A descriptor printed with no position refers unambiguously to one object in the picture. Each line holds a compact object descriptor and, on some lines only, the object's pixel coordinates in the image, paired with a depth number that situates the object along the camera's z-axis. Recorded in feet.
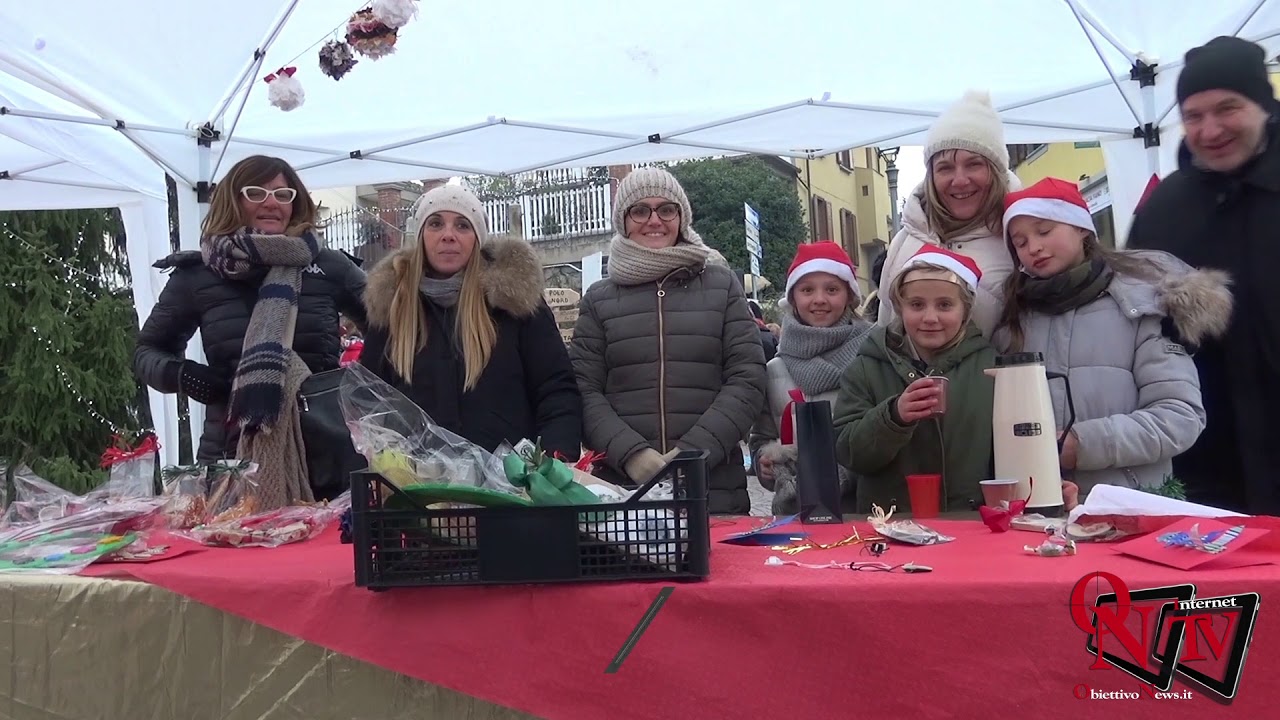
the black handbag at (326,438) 8.13
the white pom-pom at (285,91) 11.27
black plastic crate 4.18
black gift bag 5.82
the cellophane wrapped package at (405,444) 4.57
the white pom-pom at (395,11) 9.07
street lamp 41.67
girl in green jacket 6.19
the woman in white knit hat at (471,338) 7.75
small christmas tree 27.45
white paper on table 4.58
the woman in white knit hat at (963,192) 7.48
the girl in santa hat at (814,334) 8.36
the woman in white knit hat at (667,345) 8.39
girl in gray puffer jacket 6.05
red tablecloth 3.76
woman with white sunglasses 8.33
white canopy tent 15.03
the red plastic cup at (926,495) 5.89
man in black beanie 6.88
